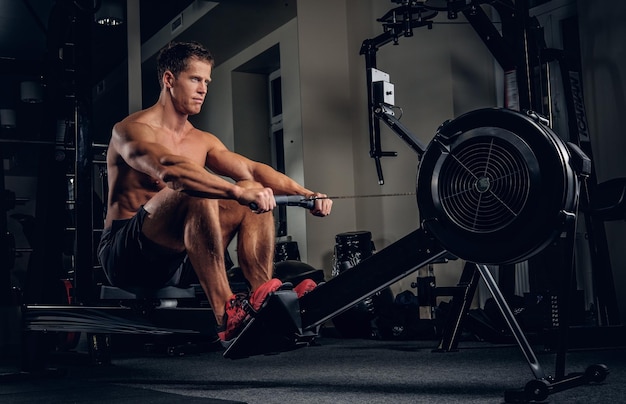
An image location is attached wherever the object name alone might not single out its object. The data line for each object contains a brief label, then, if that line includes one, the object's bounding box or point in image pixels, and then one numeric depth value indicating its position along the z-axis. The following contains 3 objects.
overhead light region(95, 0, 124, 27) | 5.18
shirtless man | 2.45
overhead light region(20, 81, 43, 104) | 6.96
